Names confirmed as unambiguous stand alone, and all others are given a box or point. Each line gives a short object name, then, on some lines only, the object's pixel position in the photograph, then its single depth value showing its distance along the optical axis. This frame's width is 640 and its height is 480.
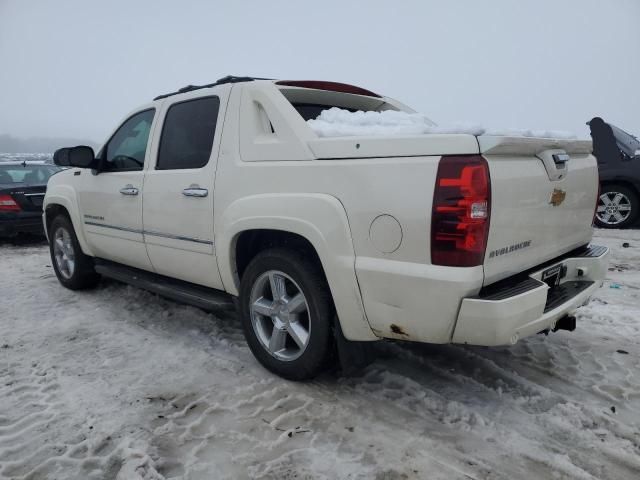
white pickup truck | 2.13
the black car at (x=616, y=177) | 8.02
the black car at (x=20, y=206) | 7.65
